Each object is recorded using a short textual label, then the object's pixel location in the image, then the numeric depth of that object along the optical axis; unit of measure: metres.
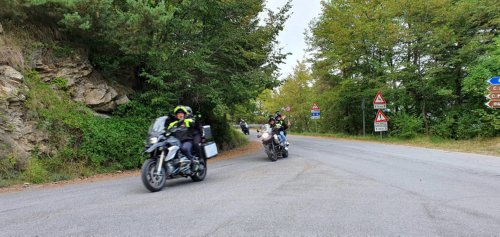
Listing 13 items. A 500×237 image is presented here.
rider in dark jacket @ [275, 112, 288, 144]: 13.41
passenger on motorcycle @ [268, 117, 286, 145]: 13.09
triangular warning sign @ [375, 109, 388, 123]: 22.03
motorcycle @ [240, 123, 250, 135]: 35.41
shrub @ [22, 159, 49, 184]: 8.98
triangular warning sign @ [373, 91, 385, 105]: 21.09
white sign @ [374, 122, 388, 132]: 21.99
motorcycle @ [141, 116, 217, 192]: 7.04
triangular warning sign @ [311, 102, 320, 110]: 32.91
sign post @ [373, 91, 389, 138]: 22.00
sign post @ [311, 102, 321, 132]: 32.91
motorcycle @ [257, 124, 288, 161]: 12.63
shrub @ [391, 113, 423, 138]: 21.38
